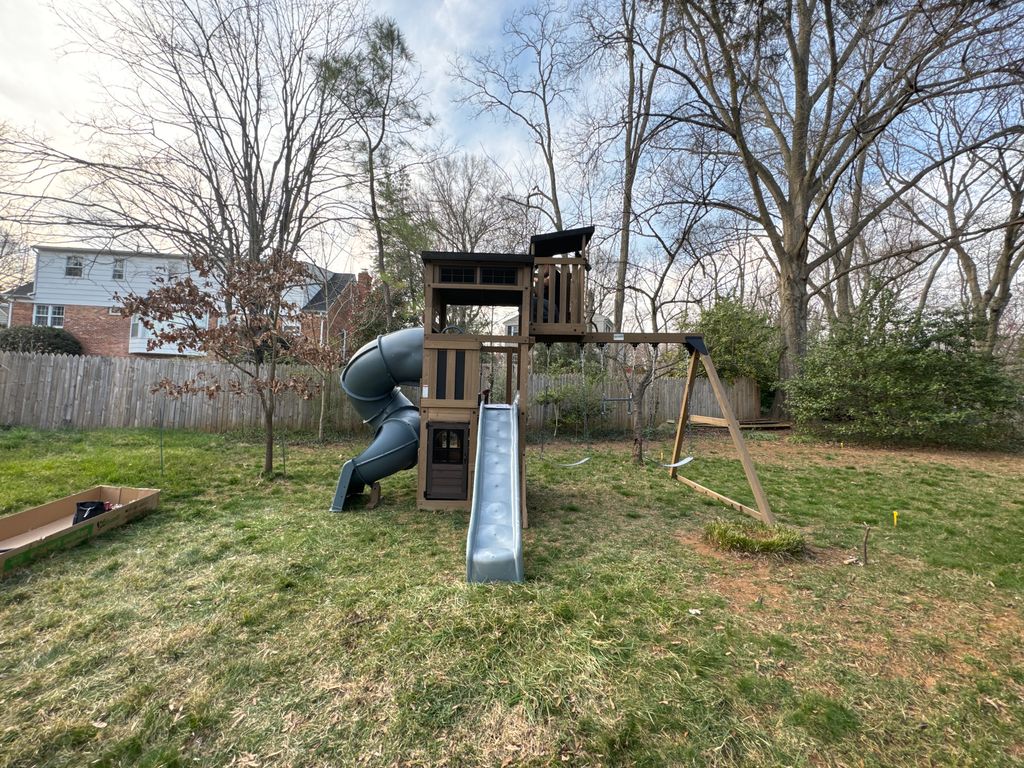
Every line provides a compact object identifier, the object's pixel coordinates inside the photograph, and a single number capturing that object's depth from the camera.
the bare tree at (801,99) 8.09
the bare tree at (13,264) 17.33
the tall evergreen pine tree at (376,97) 13.95
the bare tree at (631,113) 11.59
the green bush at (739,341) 15.30
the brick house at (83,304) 20.42
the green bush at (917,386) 11.10
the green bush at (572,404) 12.78
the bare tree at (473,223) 18.64
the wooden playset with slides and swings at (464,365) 5.73
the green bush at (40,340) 14.73
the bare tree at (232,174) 11.03
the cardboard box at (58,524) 3.69
